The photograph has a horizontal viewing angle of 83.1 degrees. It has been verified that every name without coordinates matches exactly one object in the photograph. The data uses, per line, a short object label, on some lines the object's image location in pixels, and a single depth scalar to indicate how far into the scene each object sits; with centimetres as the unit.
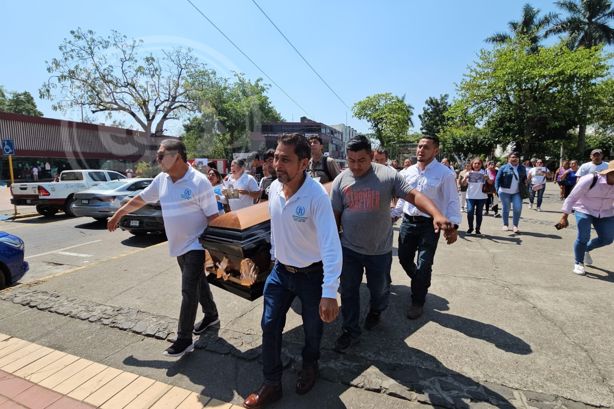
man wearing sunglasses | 290
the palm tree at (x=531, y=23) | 3422
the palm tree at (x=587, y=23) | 3312
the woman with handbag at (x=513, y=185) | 738
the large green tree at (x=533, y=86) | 2148
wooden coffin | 274
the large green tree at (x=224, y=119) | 3909
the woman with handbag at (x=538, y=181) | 1130
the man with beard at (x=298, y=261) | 212
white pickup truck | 1224
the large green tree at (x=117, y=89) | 3098
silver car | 1023
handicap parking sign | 1238
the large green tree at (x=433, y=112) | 6994
